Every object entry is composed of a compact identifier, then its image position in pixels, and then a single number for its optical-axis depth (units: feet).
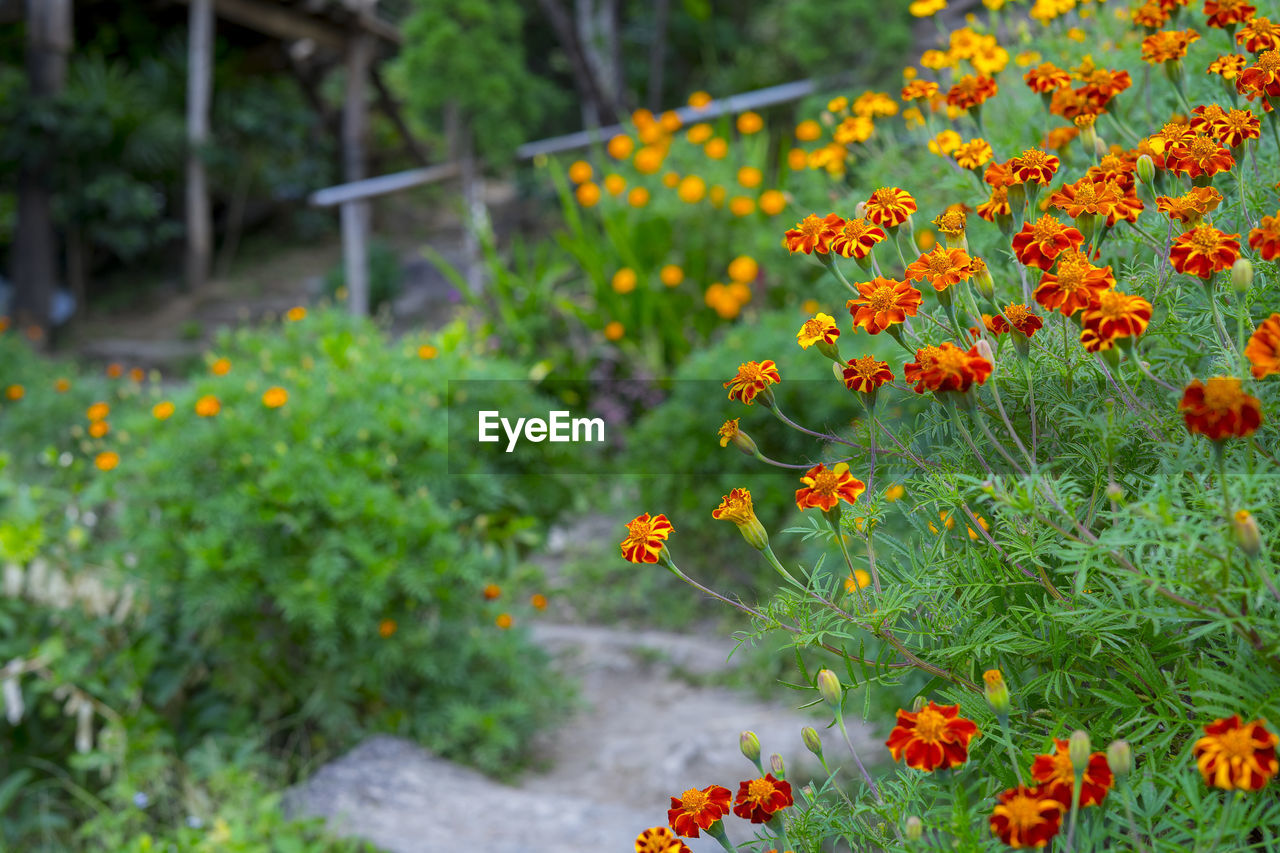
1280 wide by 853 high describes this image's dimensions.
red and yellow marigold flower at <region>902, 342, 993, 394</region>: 2.44
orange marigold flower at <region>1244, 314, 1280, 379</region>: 2.10
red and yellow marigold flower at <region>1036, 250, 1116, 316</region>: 2.48
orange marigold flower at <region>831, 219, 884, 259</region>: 3.06
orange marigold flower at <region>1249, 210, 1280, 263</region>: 2.37
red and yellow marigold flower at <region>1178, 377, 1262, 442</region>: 2.09
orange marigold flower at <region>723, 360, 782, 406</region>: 3.11
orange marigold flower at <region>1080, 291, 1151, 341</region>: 2.35
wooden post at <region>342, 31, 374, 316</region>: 27.12
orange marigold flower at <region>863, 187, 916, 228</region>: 3.15
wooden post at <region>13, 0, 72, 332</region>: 22.57
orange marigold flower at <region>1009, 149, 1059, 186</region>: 3.07
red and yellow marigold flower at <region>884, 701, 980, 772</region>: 2.26
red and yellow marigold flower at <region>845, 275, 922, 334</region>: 2.79
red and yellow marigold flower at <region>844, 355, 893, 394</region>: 2.88
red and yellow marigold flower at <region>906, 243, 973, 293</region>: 2.75
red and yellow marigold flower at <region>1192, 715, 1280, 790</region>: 1.93
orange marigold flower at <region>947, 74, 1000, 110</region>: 4.15
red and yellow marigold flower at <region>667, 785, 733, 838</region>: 2.69
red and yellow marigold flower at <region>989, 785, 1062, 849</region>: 2.05
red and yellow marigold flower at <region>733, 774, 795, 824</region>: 2.64
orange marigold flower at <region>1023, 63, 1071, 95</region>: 3.90
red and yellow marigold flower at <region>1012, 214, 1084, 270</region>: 2.73
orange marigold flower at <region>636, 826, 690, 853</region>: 2.57
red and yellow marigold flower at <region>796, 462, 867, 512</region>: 2.81
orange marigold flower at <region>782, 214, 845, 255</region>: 3.12
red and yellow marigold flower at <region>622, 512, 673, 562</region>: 2.91
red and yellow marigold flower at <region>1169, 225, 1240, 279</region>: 2.55
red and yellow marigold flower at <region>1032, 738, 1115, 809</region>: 2.16
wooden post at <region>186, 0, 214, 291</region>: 26.00
